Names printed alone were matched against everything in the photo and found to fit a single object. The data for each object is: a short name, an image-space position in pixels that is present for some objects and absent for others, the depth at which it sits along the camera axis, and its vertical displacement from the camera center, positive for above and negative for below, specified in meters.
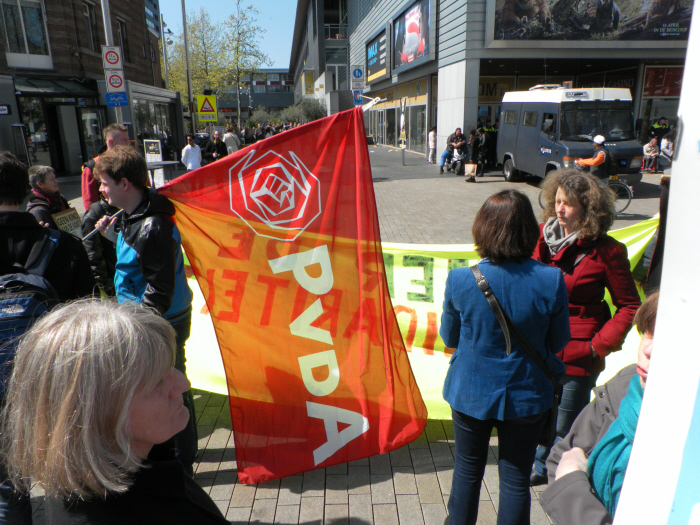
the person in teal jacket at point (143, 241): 2.40 -0.51
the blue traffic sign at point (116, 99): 9.66 +0.68
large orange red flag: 2.64 -0.86
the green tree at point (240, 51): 34.84 +5.65
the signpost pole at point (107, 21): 12.29 +2.73
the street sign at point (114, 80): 9.66 +1.03
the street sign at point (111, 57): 9.55 +1.46
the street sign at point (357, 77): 15.43 +1.63
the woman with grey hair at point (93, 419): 0.99 -0.57
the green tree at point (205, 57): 35.47 +5.36
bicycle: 10.66 -1.34
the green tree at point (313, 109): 37.78 +1.76
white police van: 12.21 +0.00
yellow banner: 3.62 -1.32
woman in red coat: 2.39 -0.70
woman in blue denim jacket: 1.91 -0.83
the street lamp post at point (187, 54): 26.72 +4.23
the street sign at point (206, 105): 19.78 +1.11
